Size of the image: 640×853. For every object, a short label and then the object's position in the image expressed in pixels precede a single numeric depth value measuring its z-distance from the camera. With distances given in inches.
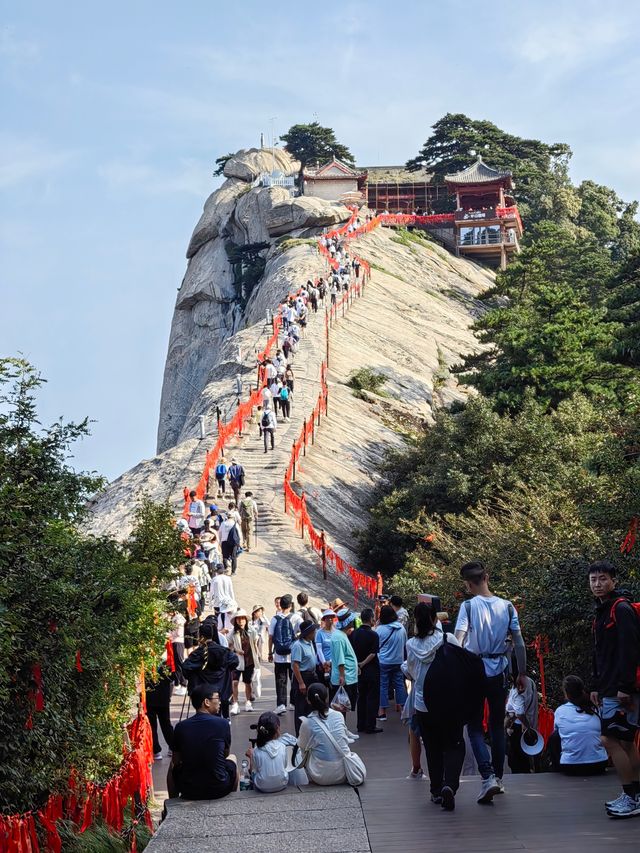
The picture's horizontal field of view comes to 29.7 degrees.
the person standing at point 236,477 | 1024.9
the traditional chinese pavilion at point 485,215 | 2930.6
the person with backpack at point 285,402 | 1282.0
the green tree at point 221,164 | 3518.7
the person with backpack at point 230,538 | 893.8
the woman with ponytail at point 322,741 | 365.1
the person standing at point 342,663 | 510.3
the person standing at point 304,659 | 508.1
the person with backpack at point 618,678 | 307.9
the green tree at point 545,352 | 1301.7
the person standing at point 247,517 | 991.6
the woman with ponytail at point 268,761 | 362.0
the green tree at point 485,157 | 3223.4
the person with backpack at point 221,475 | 1062.4
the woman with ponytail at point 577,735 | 369.4
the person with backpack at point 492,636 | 342.6
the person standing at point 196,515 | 895.1
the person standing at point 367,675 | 521.3
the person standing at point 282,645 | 585.0
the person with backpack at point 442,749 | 329.4
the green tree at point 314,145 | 3489.2
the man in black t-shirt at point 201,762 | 345.1
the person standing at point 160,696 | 493.0
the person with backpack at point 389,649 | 536.1
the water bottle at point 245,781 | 369.1
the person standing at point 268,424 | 1203.9
